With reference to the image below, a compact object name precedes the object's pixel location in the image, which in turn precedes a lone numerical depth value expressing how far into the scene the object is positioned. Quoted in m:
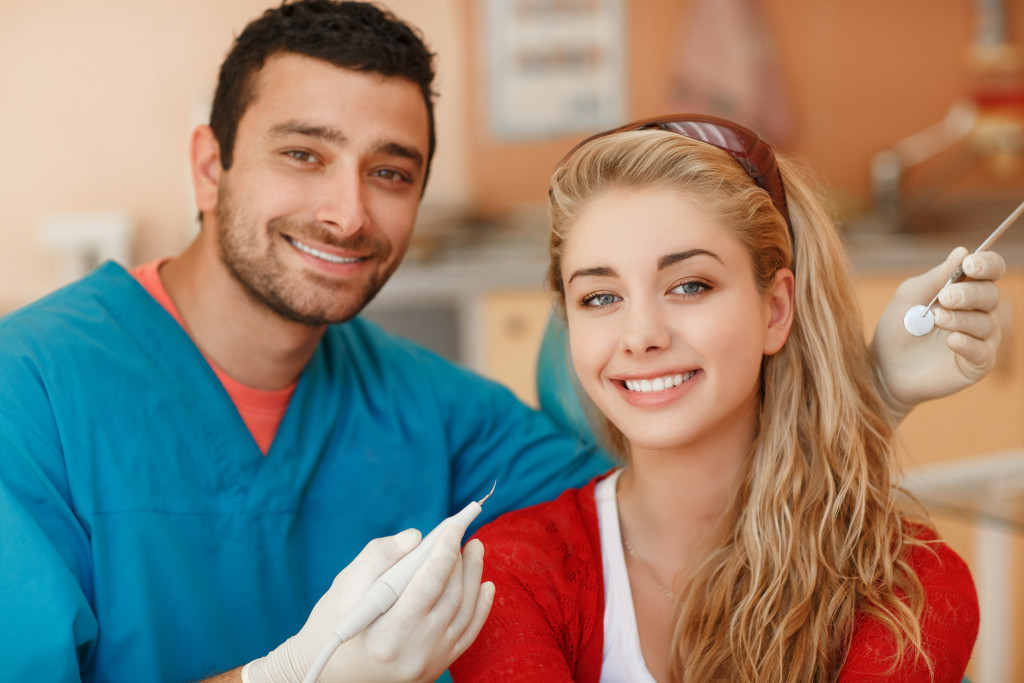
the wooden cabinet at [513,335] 2.62
